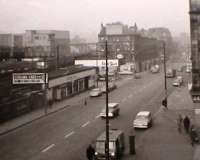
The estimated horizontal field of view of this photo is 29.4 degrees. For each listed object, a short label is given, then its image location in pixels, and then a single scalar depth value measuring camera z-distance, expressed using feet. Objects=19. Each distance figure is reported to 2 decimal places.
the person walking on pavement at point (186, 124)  113.17
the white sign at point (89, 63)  338.36
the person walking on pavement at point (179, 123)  112.71
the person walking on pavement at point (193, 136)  98.40
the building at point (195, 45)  91.20
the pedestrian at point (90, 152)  83.92
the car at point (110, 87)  223.06
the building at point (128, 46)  406.00
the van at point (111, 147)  83.76
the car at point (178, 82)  249.96
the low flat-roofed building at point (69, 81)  186.26
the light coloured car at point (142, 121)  118.62
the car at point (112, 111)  138.10
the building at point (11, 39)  446.73
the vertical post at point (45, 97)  151.41
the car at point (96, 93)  204.85
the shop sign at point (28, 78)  135.23
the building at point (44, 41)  464.24
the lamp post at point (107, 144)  75.00
